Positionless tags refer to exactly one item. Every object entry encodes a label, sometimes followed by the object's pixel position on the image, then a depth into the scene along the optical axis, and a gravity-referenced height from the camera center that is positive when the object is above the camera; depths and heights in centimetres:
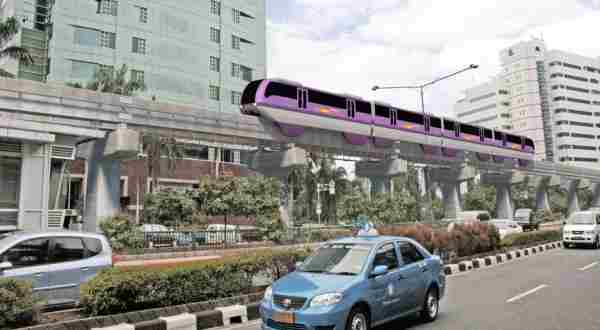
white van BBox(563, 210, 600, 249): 2288 -105
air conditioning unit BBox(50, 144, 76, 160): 1797 +260
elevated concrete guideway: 1728 +424
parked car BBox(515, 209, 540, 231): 3806 -91
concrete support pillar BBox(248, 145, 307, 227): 2648 +299
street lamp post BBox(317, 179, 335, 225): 3996 +260
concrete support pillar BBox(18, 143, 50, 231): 1681 +116
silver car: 793 -79
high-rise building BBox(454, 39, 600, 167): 12150 +2967
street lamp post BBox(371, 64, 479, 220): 2605 +781
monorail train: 2350 +586
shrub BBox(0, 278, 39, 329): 649 -125
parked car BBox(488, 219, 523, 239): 3097 -108
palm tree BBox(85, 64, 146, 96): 3759 +1109
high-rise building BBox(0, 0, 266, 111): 4116 +1754
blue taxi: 610 -109
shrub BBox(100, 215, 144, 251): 1968 -71
